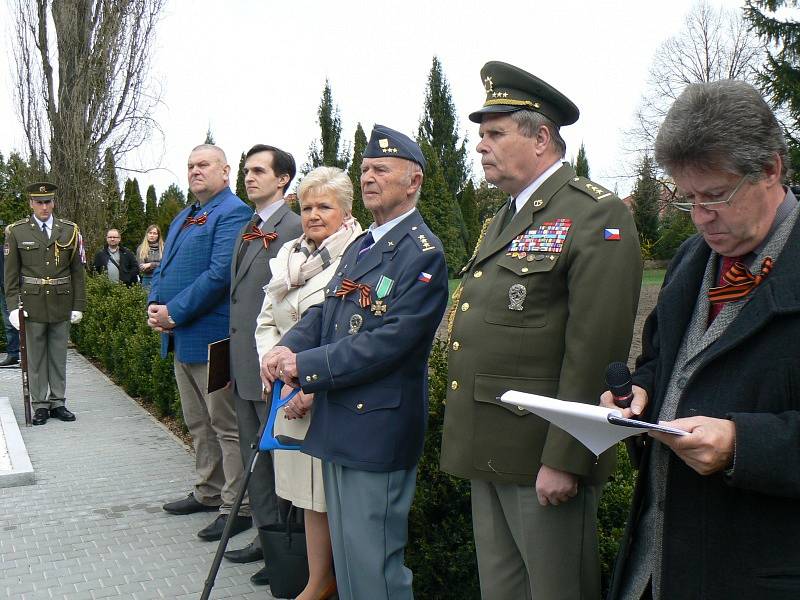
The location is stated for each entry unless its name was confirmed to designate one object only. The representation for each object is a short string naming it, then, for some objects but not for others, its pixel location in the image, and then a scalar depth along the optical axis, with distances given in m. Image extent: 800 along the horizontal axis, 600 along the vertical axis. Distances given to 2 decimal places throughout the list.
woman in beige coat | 3.82
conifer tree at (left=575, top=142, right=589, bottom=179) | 42.41
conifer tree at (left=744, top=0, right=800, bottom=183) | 21.95
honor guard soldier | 8.23
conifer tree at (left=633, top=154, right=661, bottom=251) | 36.81
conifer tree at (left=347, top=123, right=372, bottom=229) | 26.67
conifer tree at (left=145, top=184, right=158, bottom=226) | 35.25
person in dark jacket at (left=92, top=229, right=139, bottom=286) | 14.55
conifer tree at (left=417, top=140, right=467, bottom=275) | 30.97
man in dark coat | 1.73
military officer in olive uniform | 2.45
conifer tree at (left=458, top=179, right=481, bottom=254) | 36.47
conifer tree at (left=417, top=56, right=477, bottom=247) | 41.59
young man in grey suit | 4.55
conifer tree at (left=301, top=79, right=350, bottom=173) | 38.91
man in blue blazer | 4.98
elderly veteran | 3.05
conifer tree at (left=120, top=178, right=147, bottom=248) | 32.06
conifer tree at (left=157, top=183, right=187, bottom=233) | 33.88
